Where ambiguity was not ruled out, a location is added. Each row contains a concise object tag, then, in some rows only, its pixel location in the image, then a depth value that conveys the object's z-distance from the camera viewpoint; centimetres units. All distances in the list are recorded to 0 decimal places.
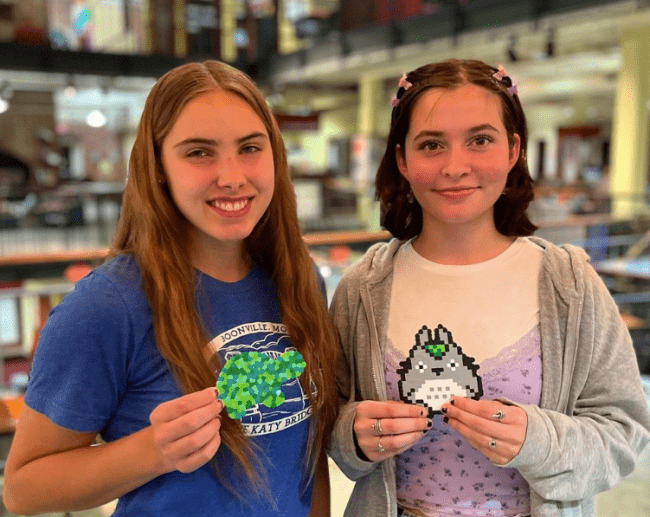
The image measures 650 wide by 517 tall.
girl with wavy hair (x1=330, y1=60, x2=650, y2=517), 121
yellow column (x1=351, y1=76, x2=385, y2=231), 1557
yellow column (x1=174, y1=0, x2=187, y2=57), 1332
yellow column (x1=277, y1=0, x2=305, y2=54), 1841
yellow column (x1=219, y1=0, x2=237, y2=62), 1520
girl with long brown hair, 105
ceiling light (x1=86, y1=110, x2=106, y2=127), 1590
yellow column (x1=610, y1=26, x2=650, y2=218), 995
